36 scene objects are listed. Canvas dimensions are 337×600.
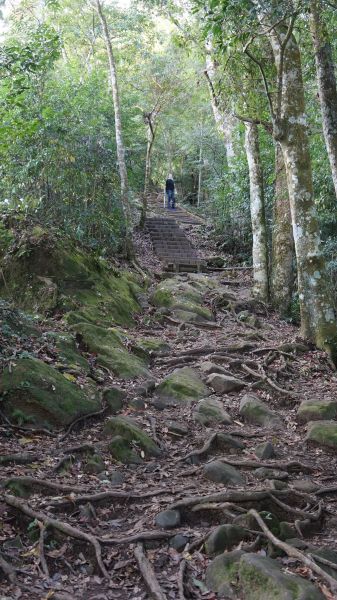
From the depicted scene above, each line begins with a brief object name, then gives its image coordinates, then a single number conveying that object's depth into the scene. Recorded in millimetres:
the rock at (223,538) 3907
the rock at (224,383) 7758
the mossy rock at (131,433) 5664
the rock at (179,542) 4004
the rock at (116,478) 4977
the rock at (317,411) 6836
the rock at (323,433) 6141
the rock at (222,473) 5027
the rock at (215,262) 18359
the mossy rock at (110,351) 7590
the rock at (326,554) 3640
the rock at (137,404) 6746
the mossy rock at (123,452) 5406
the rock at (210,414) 6684
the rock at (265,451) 5729
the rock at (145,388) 7147
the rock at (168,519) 4242
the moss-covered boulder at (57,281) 8922
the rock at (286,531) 4115
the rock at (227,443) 5945
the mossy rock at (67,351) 6938
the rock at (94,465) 5121
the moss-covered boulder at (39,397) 5633
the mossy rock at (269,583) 3162
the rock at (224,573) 3459
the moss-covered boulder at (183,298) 11570
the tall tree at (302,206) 9367
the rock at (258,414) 6824
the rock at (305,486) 4930
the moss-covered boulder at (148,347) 8711
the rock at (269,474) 5125
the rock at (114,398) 6508
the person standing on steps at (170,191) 24278
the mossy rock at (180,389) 7266
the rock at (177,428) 6285
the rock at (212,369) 8289
